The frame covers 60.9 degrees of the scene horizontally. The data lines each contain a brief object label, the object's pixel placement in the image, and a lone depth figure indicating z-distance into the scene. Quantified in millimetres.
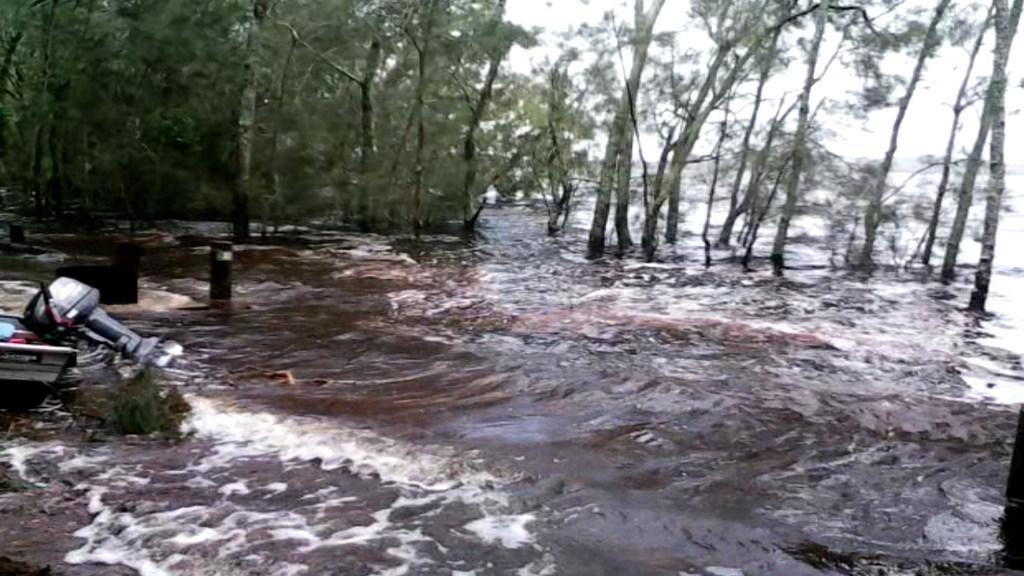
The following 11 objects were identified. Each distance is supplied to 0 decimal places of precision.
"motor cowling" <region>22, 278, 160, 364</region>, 8031
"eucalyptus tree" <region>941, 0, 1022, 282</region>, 22578
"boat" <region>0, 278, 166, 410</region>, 7129
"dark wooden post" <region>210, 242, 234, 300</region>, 13641
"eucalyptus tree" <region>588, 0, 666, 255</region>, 23797
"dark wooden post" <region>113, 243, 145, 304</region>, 12359
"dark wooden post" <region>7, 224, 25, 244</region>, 19906
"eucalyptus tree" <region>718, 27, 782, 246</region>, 26594
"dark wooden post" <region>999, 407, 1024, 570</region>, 5559
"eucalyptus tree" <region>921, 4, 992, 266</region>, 23578
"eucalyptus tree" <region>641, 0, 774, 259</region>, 23484
